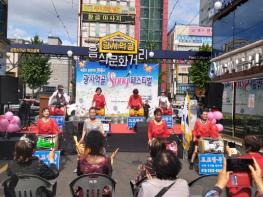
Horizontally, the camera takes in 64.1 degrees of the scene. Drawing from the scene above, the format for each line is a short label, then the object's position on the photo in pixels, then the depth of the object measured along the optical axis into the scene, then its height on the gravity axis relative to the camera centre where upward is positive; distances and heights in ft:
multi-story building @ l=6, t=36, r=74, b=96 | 117.73 +13.00
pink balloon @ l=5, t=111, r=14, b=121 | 19.81 -1.92
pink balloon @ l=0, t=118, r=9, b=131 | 19.26 -2.61
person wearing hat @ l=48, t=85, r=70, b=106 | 25.02 -0.06
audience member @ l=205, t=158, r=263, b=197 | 5.70 -2.29
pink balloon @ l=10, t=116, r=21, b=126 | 19.82 -2.38
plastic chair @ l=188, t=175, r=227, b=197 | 6.75 -2.71
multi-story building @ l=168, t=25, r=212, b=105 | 146.45 +44.19
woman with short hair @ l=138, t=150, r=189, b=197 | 5.60 -2.24
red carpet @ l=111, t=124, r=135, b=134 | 24.46 -3.74
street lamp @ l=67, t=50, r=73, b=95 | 34.70 +7.23
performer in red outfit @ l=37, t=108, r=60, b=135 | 16.22 -2.30
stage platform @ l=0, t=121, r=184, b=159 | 20.54 -4.06
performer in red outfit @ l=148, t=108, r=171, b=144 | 15.88 -2.20
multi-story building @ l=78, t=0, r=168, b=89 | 147.02 +53.80
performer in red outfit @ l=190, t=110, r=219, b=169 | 16.25 -2.40
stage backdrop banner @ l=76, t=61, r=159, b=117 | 35.37 +2.39
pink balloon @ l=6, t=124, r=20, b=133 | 19.32 -2.98
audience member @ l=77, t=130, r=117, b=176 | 7.91 -2.35
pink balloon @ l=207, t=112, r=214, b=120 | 19.07 -1.48
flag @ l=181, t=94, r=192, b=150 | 16.62 -2.13
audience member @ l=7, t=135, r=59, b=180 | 7.38 -2.42
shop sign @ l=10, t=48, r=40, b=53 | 34.35 +7.51
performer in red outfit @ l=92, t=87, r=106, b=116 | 25.69 -0.60
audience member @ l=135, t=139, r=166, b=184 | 7.93 -2.49
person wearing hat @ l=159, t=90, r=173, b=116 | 27.38 -0.98
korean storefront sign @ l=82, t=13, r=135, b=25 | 147.02 +55.78
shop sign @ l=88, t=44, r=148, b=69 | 34.89 +6.75
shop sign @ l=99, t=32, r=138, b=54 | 34.51 +8.75
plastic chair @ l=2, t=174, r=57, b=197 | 6.89 -2.92
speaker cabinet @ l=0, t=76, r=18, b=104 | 21.17 +0.58
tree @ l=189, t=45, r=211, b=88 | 79.04 +10.06
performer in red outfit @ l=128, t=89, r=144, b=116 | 25.76 -0.87
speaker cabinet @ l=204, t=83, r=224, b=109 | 19.00 +0.40
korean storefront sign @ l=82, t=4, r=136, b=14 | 147.02 +62.29
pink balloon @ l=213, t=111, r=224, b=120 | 19.16 -1.42
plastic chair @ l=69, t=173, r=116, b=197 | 7.14 -2.93
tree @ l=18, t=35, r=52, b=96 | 80.81 +10.43
